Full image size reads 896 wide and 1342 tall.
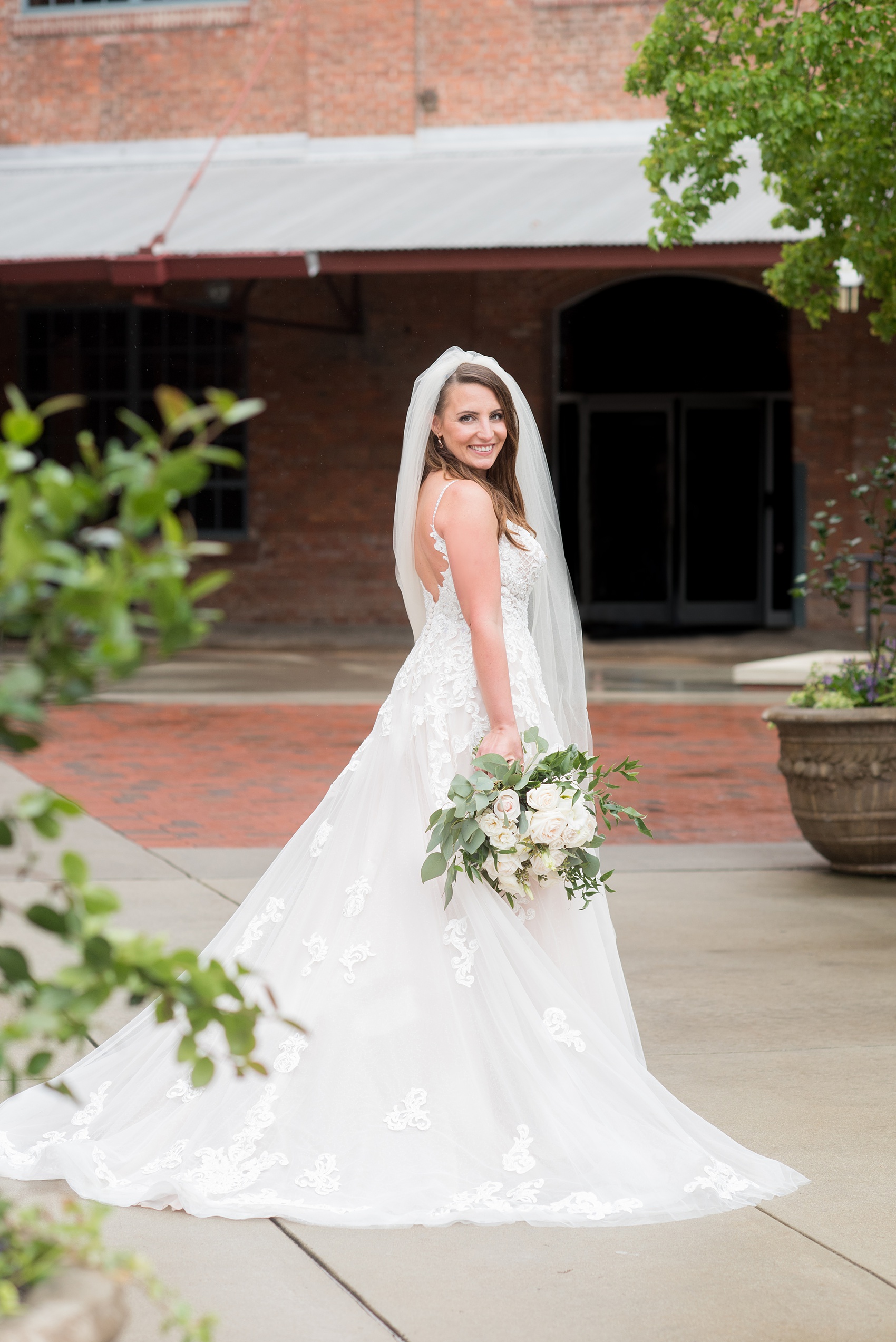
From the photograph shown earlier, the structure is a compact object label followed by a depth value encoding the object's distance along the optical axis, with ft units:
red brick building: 59.88
